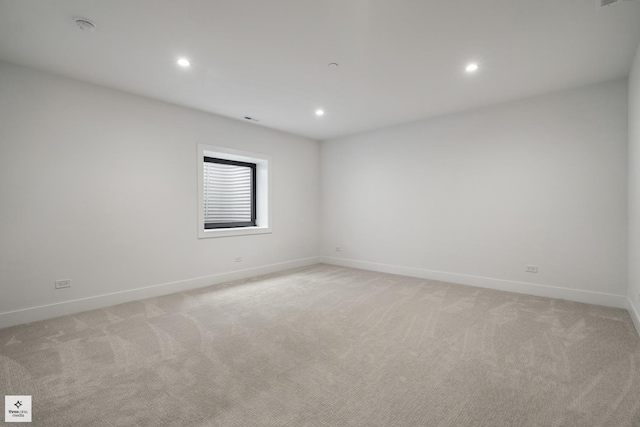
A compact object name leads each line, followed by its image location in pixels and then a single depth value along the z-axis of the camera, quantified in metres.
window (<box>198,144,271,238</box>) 5.03
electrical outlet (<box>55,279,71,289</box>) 3.28
